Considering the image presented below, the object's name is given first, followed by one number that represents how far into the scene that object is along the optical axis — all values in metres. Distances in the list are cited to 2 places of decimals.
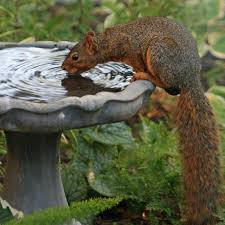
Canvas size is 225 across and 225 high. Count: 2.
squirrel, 5.79
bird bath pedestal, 4.51
